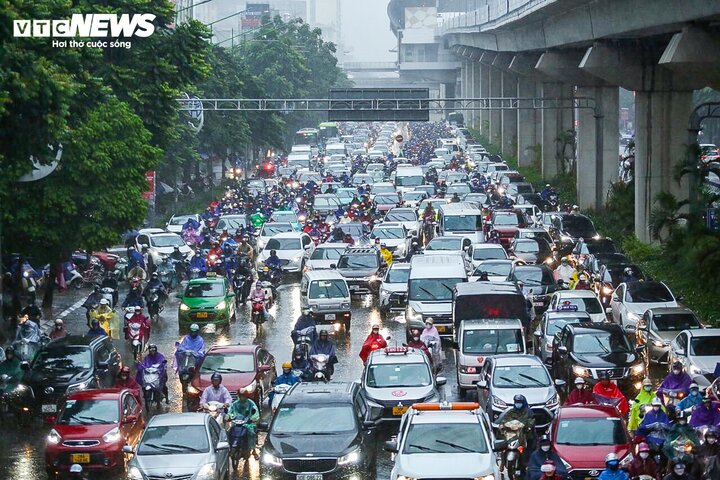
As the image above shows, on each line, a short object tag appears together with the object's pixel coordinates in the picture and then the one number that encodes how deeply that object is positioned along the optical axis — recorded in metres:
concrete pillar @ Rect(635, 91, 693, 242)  52.19
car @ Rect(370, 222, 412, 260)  51.38
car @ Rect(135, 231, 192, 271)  51.69
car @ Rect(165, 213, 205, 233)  60.72
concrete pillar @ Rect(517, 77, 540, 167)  103.25
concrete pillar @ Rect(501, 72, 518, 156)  119.06
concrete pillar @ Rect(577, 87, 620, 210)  67.19
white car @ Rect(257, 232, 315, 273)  49.62
